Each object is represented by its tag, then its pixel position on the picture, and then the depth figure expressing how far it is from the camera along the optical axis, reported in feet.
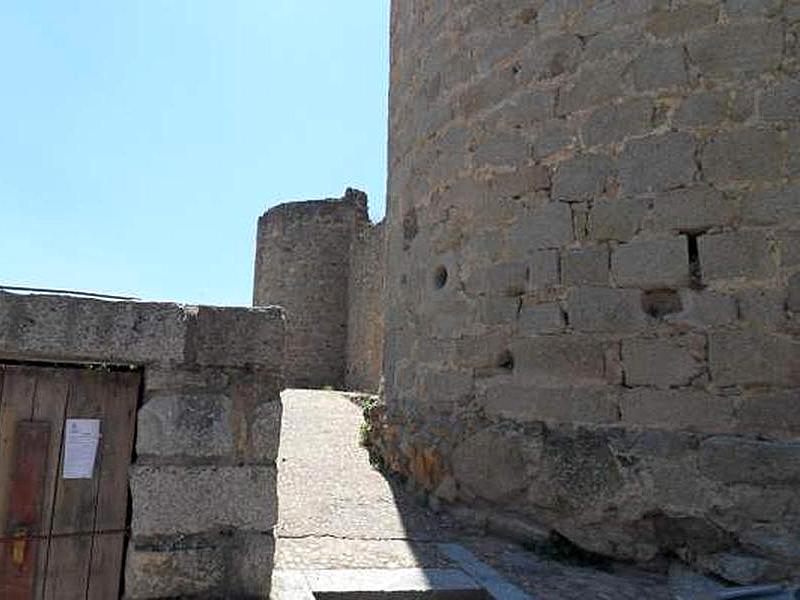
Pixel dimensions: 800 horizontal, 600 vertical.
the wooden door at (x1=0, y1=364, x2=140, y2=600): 9.40
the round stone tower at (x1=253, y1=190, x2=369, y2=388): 55.52
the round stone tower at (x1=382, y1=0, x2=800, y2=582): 12.14
